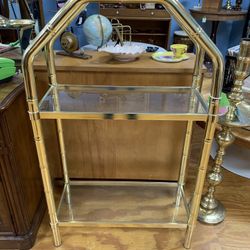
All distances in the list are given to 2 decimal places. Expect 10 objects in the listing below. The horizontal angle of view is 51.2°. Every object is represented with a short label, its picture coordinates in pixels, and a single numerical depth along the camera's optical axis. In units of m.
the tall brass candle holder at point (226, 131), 0.89
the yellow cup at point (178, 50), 1.09
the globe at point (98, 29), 1.09
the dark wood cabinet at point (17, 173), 0.86
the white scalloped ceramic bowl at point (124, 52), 1.04
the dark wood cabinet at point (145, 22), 3.14
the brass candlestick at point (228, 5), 2.88
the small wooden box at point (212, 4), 2.71
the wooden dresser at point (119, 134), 1.04
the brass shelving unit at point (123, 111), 0.67
